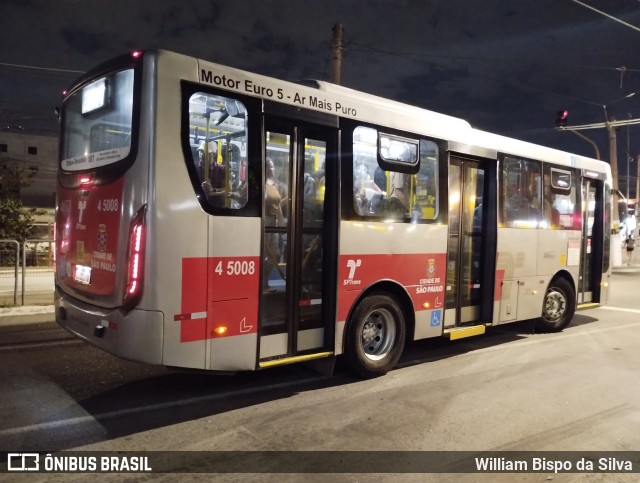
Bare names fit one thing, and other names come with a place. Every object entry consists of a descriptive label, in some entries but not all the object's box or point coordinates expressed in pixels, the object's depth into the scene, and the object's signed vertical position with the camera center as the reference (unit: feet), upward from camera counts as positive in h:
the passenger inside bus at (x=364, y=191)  18.48 +1.83
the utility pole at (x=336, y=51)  47.96 +18.17
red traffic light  64.90 +16.39
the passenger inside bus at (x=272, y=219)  16.30 +0.63
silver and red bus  13.79 +0.61
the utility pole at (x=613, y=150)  83.52 +16.27
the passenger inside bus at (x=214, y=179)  14.50 +1.68
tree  55.21 +1.24
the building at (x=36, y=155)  132.05 +20.83
